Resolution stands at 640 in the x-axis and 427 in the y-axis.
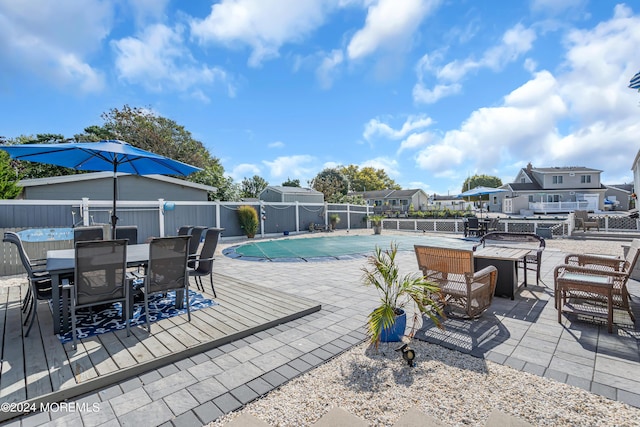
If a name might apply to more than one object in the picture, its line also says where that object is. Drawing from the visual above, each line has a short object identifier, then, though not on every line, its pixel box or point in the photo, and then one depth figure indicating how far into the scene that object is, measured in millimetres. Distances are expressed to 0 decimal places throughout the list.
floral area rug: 3092
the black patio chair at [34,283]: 2941
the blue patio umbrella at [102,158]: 3745
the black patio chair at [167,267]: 3092
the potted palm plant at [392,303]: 2623
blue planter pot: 2861
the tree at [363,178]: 50938
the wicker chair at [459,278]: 3209
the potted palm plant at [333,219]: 17406
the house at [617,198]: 30955
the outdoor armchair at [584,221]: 13227
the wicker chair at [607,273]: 3086
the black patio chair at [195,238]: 4820
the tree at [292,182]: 40219
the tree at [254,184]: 36431
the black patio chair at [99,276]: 2635
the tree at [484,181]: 63250
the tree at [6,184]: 11117
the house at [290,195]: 24236
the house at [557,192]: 27125
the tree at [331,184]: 31905
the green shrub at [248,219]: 13336
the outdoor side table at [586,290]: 2984
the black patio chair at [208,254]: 4250
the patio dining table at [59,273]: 2846
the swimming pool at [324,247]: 8398
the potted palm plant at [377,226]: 16172
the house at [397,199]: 39594
